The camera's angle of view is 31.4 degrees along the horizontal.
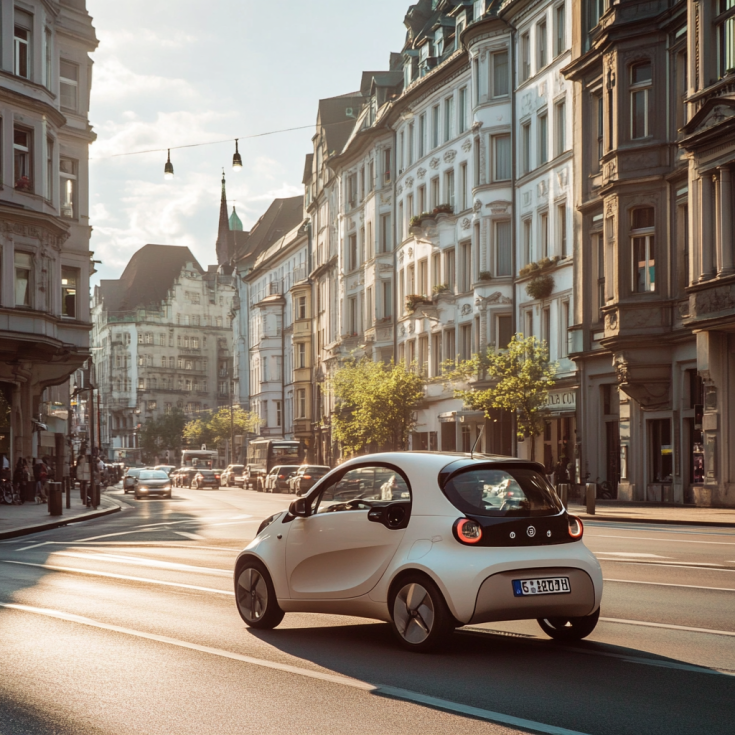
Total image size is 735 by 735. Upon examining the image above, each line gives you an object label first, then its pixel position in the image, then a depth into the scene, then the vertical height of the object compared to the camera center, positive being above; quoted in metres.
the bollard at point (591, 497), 29.80 -1.08
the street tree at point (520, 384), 42.56 +2.17
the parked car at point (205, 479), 83.75 -1.85
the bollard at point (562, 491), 30.36 -0.98
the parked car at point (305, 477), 55.12 -1.17
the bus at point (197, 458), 115.19 -0.68
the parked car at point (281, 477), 67.44 -1.38
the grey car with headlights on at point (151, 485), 58.16 -1.57
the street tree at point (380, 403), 55.78 +2.05
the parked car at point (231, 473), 92.44 -1.64
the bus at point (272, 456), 81.25 -0.36
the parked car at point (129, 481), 69.12 -1.66
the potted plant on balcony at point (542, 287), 45.50 +5.70
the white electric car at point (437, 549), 9.03 -0.72
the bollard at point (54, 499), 33.03 -1.24
